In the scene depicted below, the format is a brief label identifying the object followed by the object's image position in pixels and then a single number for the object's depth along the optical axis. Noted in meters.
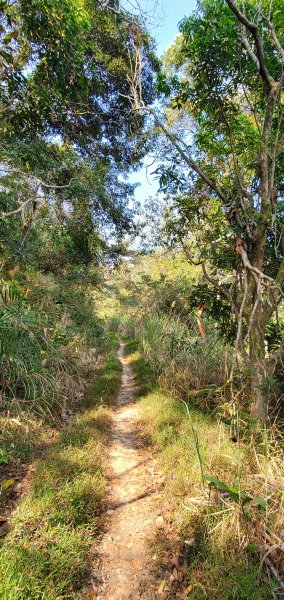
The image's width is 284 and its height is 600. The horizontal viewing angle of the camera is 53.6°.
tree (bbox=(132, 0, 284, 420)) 2.80
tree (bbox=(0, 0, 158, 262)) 4.25
